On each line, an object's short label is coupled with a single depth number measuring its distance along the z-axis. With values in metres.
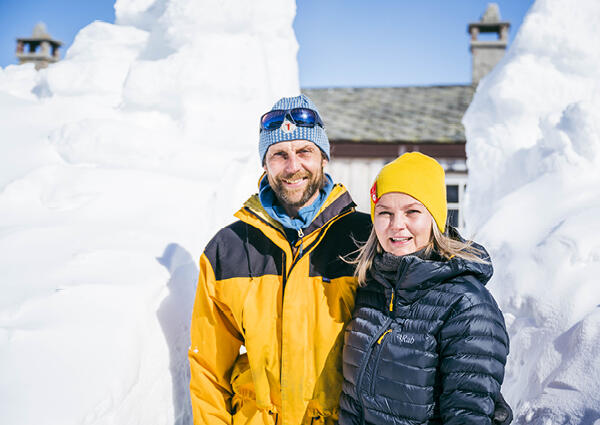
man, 1.70
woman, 1.28
